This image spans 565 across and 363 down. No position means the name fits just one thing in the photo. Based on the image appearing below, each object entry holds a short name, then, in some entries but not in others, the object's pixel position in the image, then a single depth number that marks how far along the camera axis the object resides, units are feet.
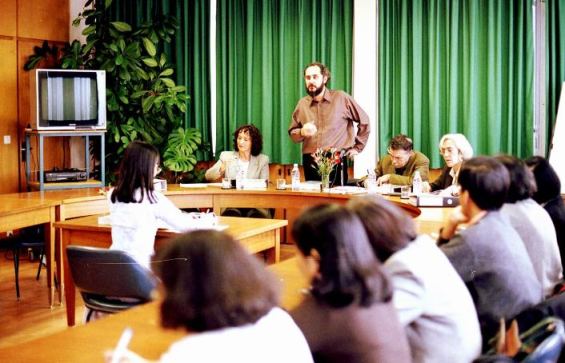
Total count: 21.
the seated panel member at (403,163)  20.58
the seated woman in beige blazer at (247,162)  22.39
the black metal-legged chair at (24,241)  18.24
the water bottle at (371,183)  19.90
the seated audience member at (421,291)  7.06
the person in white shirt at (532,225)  10.72
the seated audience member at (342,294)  5.95
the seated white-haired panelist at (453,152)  18.95
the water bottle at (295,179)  20.99
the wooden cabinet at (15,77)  25.57
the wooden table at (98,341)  6.84
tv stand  23.39
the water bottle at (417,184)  18.88
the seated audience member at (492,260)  8.59
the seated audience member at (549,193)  12.14
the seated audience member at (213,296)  4.86
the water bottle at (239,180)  21.20
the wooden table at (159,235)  14.35
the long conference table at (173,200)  16.35
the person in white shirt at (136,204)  12.91
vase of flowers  20.29
